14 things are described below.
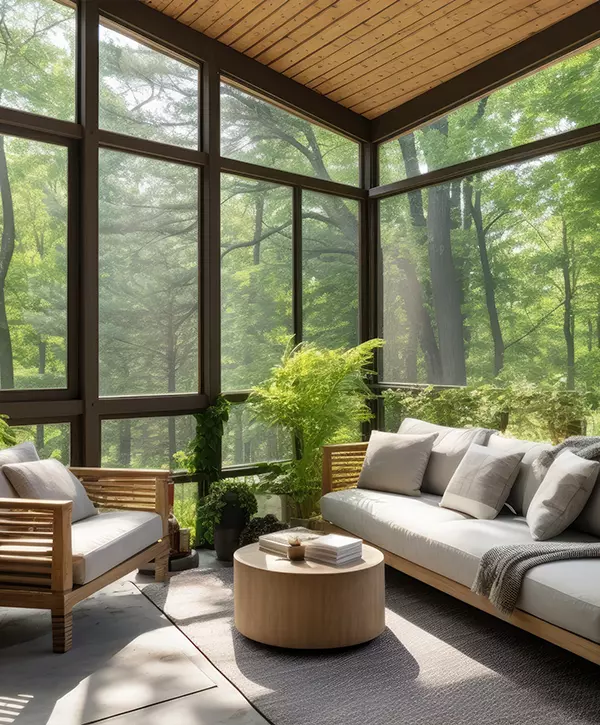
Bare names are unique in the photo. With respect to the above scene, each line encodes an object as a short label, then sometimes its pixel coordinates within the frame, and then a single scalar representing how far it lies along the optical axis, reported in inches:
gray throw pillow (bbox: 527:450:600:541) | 137.1
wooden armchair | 129.3
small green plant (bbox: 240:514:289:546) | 188.4
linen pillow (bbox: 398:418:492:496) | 181.0
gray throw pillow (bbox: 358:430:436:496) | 186.5
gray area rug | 106.6
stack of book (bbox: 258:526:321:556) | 142.9
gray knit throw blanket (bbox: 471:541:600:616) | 122.7
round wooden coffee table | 128.0
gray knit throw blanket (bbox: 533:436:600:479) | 152.0
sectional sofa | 113.0
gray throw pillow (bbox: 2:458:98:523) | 145.3
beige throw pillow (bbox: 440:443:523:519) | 158.1
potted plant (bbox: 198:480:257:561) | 190.2
